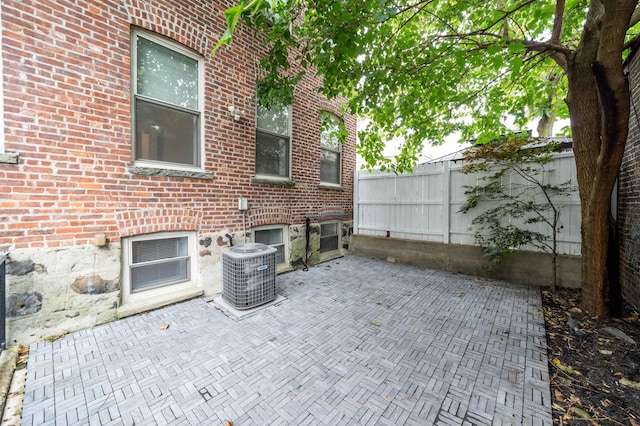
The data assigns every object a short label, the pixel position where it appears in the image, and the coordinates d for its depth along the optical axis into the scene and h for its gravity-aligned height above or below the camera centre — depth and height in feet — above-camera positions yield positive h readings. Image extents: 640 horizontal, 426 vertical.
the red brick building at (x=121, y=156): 8.18 +2.11
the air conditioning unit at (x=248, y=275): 10.85 -3.04
